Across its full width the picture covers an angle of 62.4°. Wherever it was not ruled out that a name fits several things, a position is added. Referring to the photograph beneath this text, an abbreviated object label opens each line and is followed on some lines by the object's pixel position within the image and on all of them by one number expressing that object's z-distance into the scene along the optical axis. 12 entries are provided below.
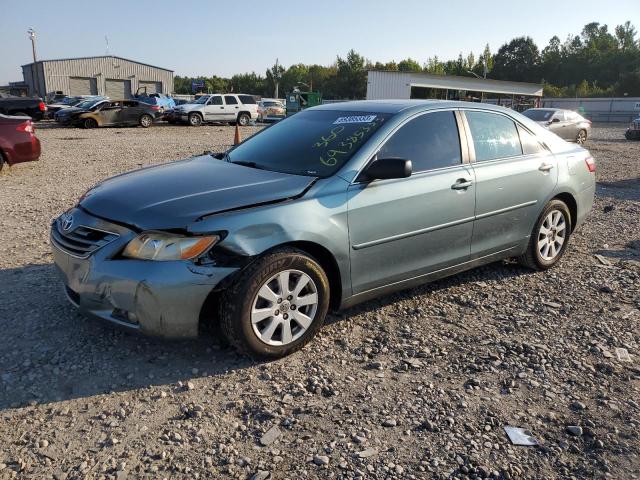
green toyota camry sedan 3.15
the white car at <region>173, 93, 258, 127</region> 27.48
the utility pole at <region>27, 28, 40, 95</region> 56.64
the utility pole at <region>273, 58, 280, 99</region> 100.75
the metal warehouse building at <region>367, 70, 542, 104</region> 41.59
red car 10.02
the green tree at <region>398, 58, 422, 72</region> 106.62
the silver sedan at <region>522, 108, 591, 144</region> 19.58
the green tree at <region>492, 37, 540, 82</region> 101.19
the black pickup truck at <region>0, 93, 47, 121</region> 25.36
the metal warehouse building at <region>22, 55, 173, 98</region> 55.21
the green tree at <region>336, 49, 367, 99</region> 89.12
